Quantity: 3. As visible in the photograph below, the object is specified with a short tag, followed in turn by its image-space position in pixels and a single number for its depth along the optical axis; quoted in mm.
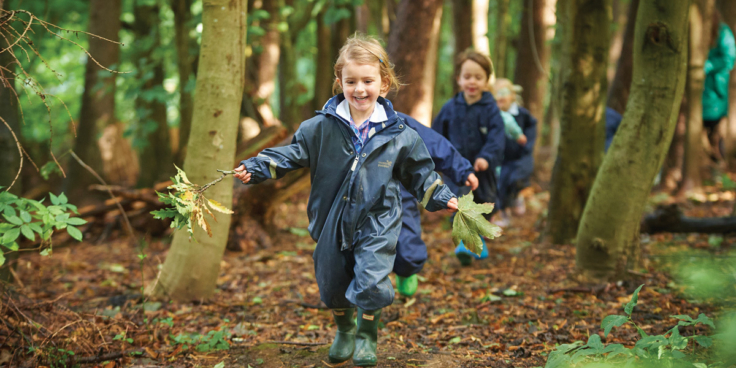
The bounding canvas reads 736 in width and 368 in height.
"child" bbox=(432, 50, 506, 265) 5512
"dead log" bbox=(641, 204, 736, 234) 5738
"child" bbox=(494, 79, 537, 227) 7105
